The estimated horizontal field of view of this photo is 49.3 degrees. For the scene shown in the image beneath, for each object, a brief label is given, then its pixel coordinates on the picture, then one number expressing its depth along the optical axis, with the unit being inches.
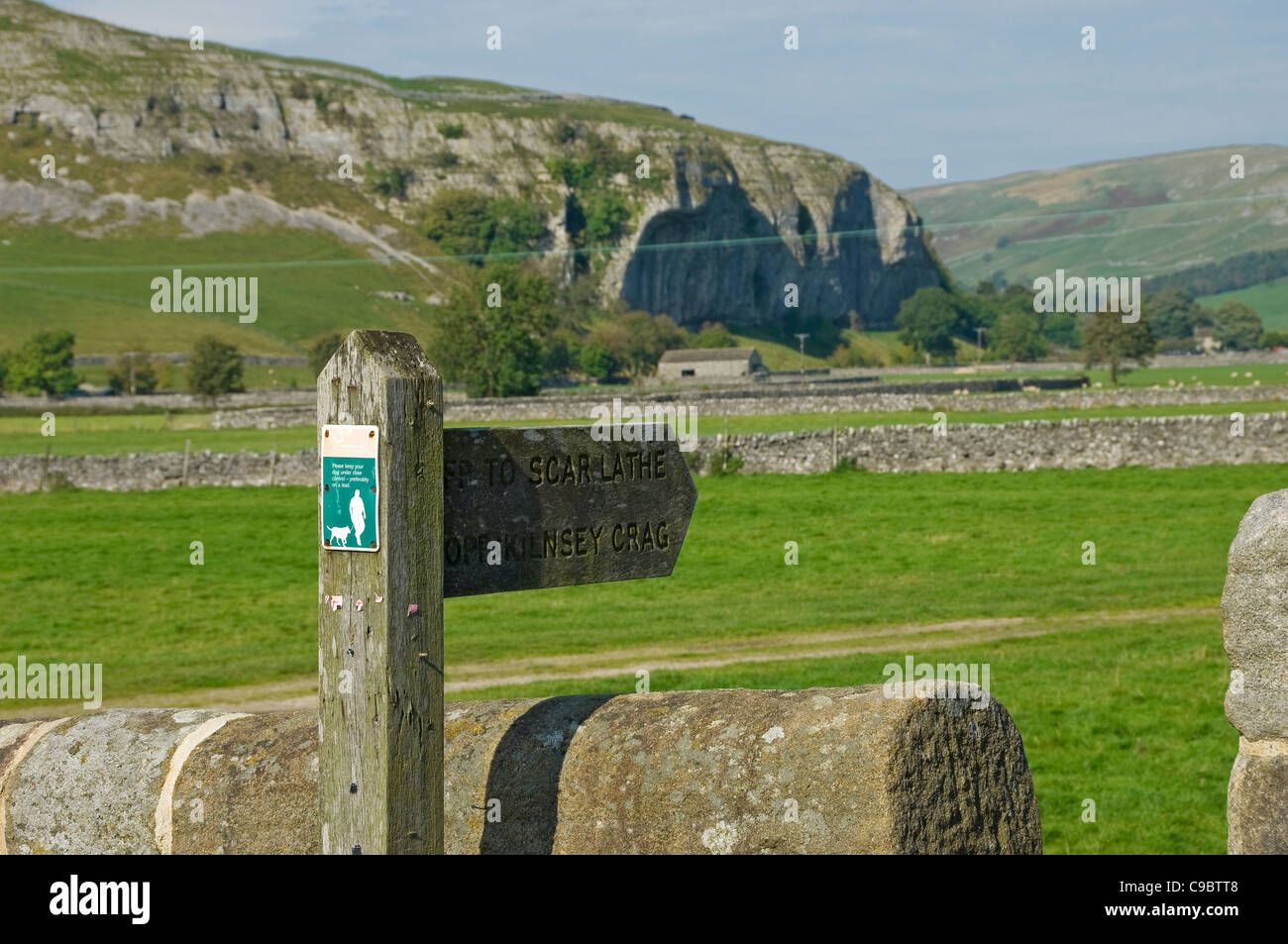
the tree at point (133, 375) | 3951.8
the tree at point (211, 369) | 3078.2
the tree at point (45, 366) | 3882.9
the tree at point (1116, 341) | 3280.0
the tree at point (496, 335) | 3110.2
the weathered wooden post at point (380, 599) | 155.6
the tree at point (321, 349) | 3977.6
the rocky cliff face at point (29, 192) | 7135.8
